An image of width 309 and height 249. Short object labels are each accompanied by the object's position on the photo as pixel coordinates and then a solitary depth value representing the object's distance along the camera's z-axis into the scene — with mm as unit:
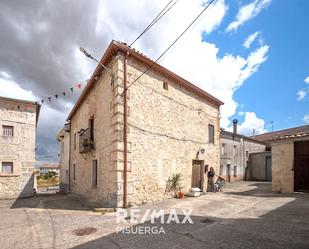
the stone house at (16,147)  15312
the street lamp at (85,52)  8461
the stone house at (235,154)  23956
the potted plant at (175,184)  11334
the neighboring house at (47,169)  54047
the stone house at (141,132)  9492
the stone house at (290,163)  12719
